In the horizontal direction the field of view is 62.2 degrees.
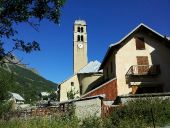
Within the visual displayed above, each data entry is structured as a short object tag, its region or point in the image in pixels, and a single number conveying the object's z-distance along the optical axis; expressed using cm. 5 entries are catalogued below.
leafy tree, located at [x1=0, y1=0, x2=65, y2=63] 537
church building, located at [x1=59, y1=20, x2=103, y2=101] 2145
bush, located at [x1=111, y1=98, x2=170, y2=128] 789
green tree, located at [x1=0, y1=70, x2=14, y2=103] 1775
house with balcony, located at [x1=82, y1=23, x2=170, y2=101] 1406
